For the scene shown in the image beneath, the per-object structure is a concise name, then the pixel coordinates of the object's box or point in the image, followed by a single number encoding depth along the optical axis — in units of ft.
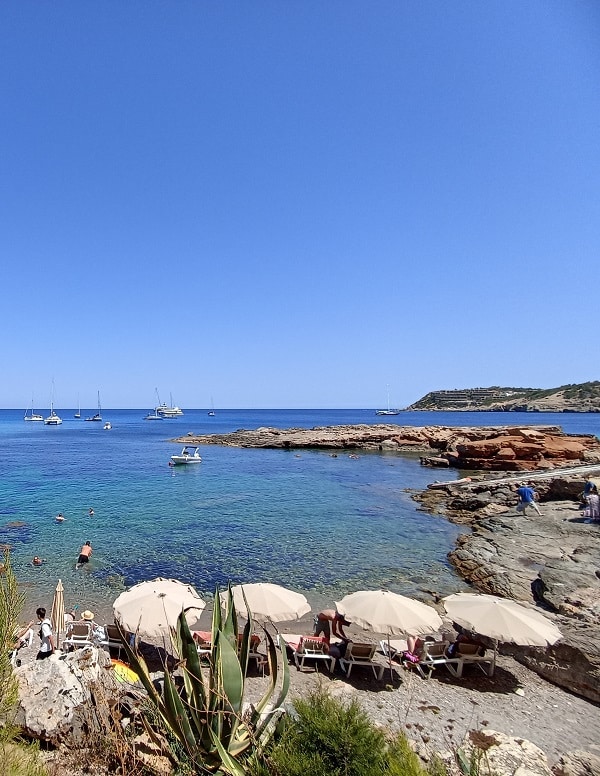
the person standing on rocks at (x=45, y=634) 22.27
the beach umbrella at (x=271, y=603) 29.84
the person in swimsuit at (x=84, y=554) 52.31
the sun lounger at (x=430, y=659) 29.54
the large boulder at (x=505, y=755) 16.97
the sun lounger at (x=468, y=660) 29.43
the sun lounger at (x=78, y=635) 30.53
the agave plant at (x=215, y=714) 15.19
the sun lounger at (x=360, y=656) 29.17
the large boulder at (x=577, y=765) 18.02
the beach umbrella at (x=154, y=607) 27.99
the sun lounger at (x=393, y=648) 31.17
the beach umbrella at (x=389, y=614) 27.99
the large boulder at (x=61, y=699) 17.13
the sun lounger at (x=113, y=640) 31.73
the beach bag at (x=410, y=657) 30.24
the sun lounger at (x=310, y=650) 29.66
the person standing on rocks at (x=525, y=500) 71.36
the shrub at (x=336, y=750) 13.70
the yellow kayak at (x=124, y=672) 23.41
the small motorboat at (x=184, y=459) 142.82
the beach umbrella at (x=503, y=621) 27.07
